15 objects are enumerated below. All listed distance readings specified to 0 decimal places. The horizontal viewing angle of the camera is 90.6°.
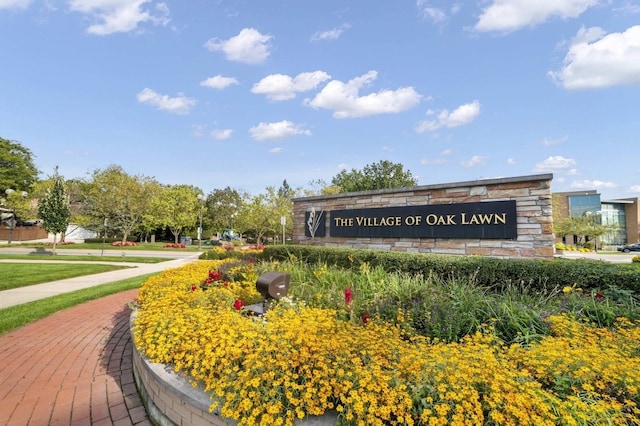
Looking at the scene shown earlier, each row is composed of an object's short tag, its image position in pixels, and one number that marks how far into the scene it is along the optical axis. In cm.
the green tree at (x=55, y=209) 1916
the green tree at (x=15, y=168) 3911
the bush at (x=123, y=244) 2736
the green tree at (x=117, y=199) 3000
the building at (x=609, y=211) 5172
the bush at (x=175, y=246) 2785
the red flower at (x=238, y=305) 357
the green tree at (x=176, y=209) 3225
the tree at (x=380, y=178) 3244
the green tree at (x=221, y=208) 4084
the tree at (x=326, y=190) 3372
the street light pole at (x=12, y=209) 2814
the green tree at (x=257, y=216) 2973
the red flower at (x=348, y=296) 364
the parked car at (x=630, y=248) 3712
